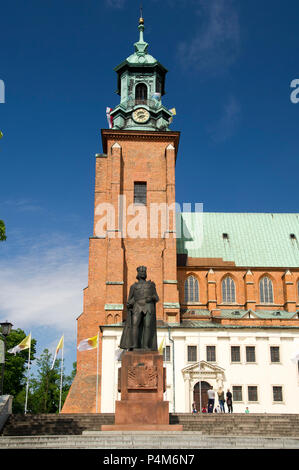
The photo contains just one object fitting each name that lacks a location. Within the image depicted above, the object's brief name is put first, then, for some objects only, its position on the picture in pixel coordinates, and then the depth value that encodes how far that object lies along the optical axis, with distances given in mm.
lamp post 19922
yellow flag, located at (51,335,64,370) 36531
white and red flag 47800
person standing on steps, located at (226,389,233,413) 30869
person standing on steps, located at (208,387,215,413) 29984
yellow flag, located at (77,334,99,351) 35750
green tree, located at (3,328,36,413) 48781
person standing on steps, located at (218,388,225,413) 28828
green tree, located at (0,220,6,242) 16484
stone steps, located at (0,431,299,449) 12336
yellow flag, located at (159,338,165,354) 35456
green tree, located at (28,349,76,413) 56200
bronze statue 16188
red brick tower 38719
